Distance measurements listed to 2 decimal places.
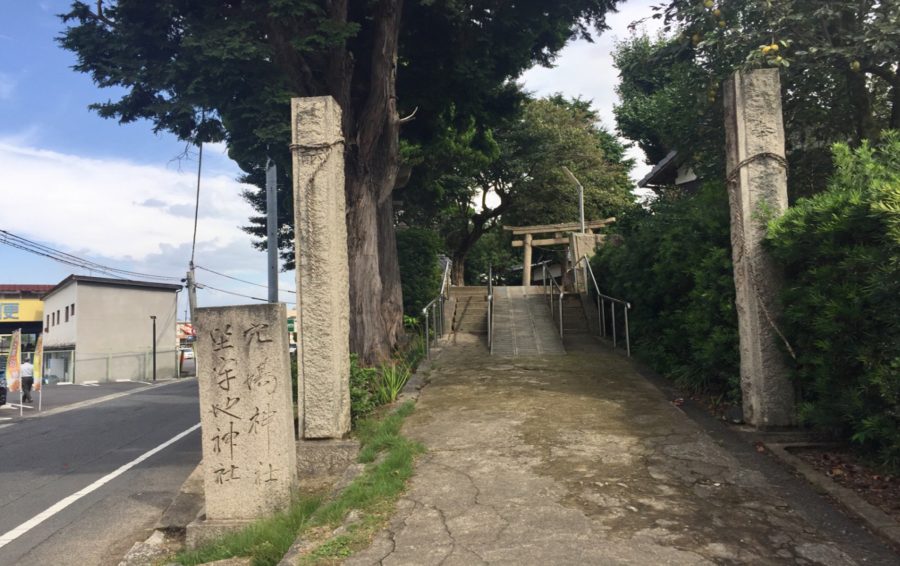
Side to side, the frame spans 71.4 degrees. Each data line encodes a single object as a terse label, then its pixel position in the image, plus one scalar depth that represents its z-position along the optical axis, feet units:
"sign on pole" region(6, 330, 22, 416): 58.65
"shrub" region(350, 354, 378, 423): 24.29
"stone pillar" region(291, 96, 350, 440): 21.47
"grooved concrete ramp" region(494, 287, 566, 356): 40.16
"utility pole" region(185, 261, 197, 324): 93.71
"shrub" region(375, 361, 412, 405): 27.09
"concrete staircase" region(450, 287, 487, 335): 50.16
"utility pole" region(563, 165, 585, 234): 74.84
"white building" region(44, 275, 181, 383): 105.91
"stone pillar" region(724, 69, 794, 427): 20.94
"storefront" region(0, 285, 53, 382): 132.46
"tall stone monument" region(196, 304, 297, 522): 17.38
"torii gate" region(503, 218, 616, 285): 77.71
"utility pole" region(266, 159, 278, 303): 42.91
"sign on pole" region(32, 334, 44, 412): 58.71
